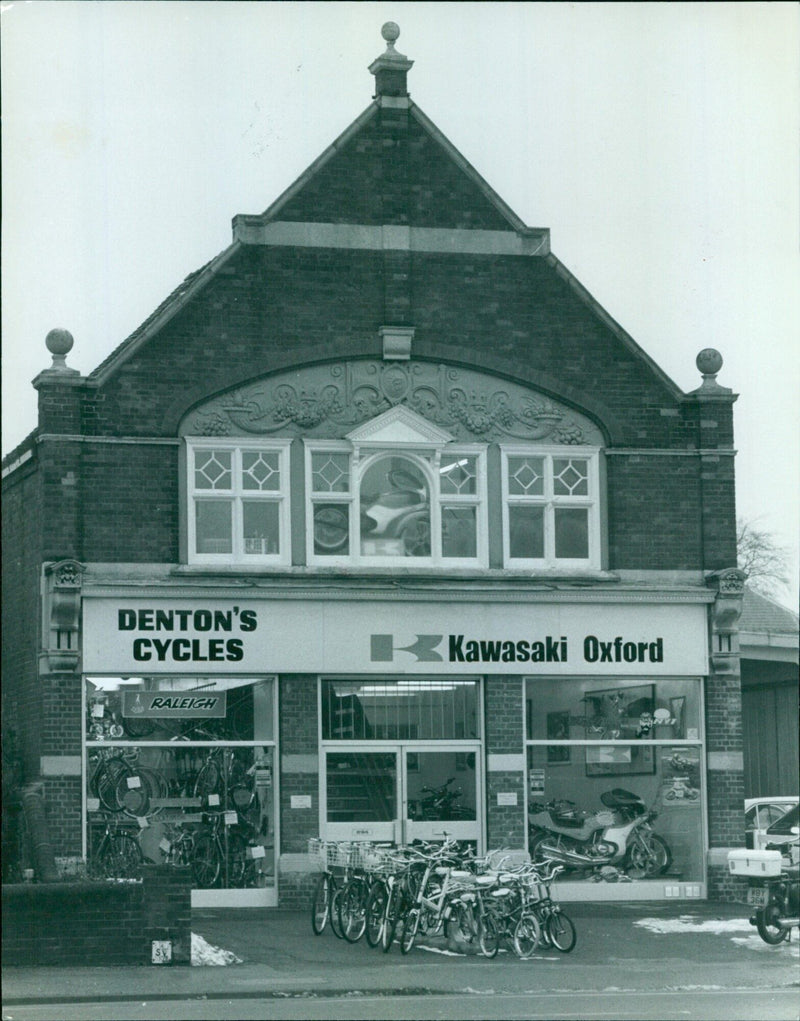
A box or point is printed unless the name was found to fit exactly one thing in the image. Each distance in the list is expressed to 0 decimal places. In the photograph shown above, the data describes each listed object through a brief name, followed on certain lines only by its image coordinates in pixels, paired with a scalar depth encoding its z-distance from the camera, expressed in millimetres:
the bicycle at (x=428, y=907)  19172
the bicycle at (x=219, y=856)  24562
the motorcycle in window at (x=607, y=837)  25719
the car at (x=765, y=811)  29906
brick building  24641
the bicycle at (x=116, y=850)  24172
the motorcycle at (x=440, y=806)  25359
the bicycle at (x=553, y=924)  19516
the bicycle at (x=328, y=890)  20719
